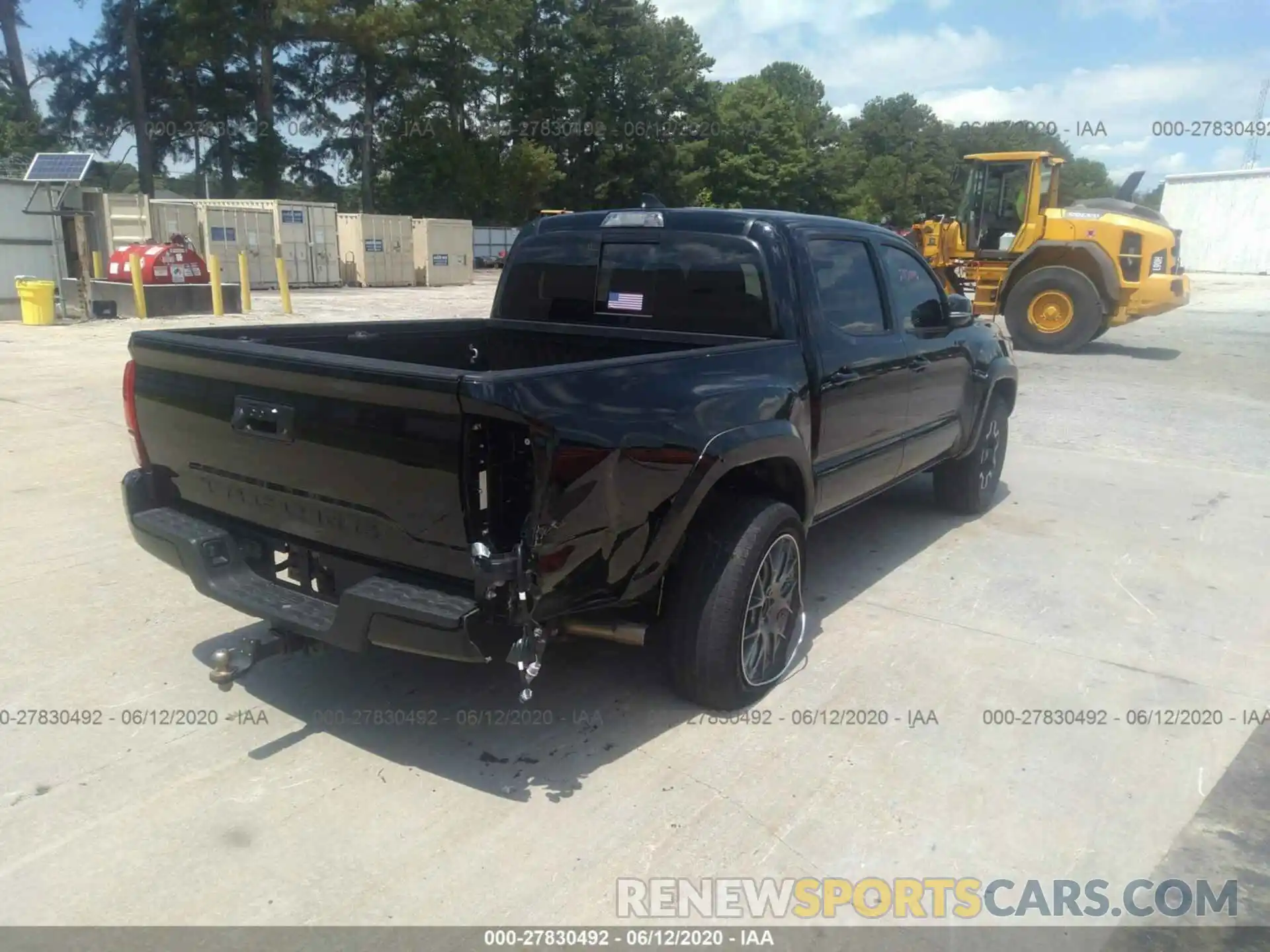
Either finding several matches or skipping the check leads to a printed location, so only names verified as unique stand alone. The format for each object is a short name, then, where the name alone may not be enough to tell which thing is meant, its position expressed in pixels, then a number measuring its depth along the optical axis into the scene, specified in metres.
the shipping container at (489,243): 37.88
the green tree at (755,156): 55.97
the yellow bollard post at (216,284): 16.61
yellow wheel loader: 14.41
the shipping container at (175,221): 21.17
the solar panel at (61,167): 15.29
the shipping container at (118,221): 19.88
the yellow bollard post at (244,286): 17.86
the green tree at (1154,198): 48.94
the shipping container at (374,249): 26.27
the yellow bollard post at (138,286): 15.99
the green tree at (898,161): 72.44
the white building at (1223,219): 40.78
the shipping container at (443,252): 28.11
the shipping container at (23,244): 16.23
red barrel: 16.62
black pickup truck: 2.85
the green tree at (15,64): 39.69
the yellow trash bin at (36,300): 15.05
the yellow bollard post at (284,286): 18.09
